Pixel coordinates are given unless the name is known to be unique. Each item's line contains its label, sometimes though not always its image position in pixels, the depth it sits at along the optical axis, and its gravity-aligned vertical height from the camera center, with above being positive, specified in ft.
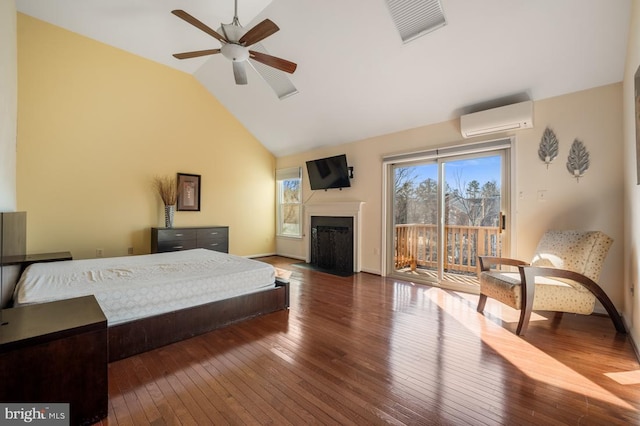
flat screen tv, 17.16 +2.88
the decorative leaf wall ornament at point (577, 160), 9.93 +2.09
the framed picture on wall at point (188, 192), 17.30 +1.49
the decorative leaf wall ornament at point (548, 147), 10.51 +2.72
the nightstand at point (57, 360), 4.05 -2.33
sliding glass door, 12.42 +0.08
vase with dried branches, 16.16 +1.34
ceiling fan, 8.38 +5.80
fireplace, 16.69 -0.31
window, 21.01 +1.14
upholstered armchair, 8.16 -2.16
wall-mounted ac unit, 10.60 +3.98
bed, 6.70 -2.18
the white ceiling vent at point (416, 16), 9.14 +7.04
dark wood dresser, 15.38 -1.42
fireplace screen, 17.12 -1.89
